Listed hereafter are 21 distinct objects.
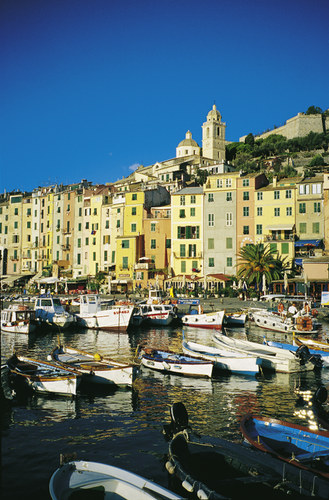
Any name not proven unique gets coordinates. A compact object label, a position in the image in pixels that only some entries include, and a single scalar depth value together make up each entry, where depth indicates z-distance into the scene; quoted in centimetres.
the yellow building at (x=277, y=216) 6073
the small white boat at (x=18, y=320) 3909
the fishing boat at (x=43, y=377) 1970
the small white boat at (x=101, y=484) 955
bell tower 14150
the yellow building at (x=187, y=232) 6731
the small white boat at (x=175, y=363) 2377
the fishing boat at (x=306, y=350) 2632
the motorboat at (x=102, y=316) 4103
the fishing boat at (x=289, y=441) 1189
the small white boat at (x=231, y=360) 2441
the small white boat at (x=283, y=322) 3834
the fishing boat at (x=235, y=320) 4447
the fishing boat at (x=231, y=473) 1031
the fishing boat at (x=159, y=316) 4434
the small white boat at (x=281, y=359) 2514
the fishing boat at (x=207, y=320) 4250
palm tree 5738
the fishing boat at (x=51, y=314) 4200
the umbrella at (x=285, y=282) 5144
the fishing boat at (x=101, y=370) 2111
